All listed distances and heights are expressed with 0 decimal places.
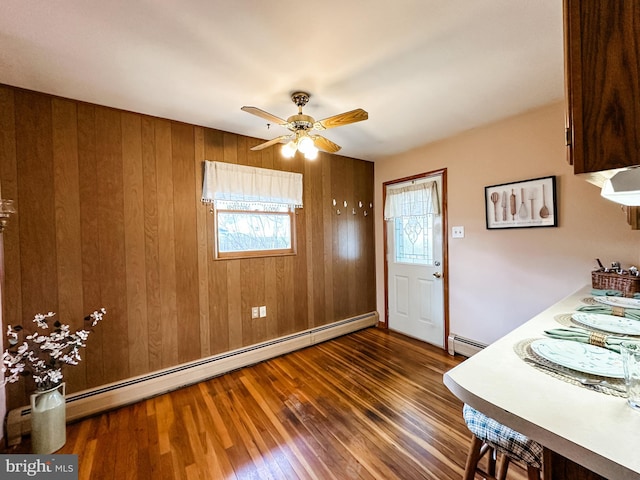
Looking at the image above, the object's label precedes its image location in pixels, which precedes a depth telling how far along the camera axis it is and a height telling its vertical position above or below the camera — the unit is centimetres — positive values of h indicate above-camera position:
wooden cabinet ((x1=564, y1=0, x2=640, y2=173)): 59 +35
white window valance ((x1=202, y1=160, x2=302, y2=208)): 253 +57
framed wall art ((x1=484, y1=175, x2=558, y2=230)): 226 +28
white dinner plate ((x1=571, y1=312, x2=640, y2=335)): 109 -39
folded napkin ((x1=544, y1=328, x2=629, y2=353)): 95 -40
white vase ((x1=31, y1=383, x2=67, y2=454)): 163 -110
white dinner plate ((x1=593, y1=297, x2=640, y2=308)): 141 -38
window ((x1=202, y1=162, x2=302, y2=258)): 259 +35
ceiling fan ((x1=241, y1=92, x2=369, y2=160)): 174 +79
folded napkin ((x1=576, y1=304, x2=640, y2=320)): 126 -39
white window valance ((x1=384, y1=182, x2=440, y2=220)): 309 +45
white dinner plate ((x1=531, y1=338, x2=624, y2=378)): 81 -41
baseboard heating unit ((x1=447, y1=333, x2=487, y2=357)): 275 -117
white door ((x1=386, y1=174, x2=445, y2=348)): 311 -48
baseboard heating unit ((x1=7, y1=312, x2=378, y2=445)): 181 -120
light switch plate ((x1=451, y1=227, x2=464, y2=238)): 287 +4
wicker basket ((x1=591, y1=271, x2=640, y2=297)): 169 -33
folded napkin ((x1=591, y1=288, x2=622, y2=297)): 165 -38
